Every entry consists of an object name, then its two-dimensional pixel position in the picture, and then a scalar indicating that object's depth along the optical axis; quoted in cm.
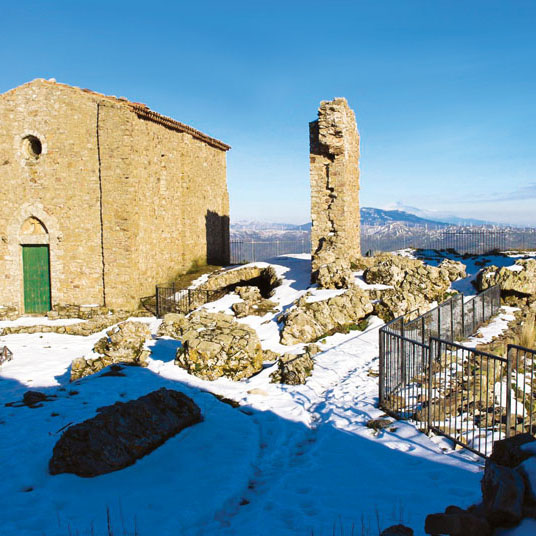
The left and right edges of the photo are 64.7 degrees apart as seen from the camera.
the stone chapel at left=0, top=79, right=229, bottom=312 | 1722
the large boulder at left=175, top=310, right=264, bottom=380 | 967
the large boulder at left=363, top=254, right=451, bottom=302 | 1445
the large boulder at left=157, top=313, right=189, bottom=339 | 1307
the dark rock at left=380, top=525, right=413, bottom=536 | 337
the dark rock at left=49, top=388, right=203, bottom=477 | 521
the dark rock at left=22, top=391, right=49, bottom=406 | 773
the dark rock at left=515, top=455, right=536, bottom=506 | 332
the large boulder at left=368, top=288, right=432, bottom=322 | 1326
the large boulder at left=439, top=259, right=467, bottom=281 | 1698
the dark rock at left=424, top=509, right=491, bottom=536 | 316
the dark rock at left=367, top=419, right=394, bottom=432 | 656
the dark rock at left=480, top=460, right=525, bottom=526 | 323
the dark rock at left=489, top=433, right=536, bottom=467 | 378
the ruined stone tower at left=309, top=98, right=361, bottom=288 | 1641
